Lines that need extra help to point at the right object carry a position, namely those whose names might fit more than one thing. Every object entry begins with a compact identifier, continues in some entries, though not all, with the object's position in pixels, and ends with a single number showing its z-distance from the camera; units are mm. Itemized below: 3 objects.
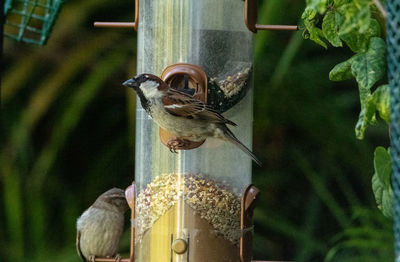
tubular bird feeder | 7242
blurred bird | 8687
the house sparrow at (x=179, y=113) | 7125
